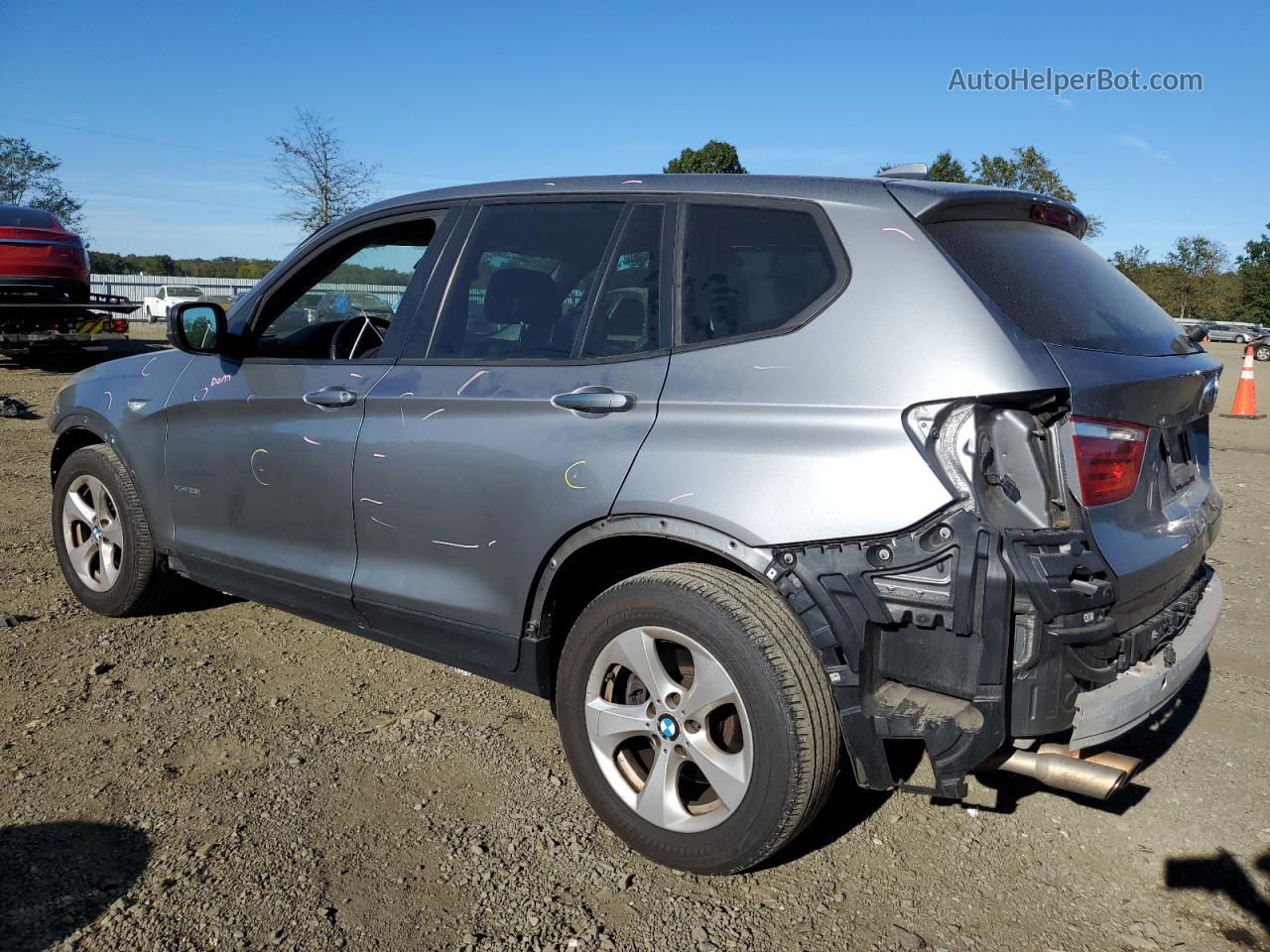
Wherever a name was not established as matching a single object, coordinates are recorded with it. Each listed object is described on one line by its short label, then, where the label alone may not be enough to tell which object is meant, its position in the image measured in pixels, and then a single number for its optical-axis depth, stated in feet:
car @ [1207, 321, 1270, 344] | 148.06
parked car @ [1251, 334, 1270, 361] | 112.06
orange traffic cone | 44.82
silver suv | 7.48
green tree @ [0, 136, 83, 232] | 131.13
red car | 44.65
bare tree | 88.38
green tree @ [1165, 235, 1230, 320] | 214.90
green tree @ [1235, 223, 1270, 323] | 200.23
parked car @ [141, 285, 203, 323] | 116.57
